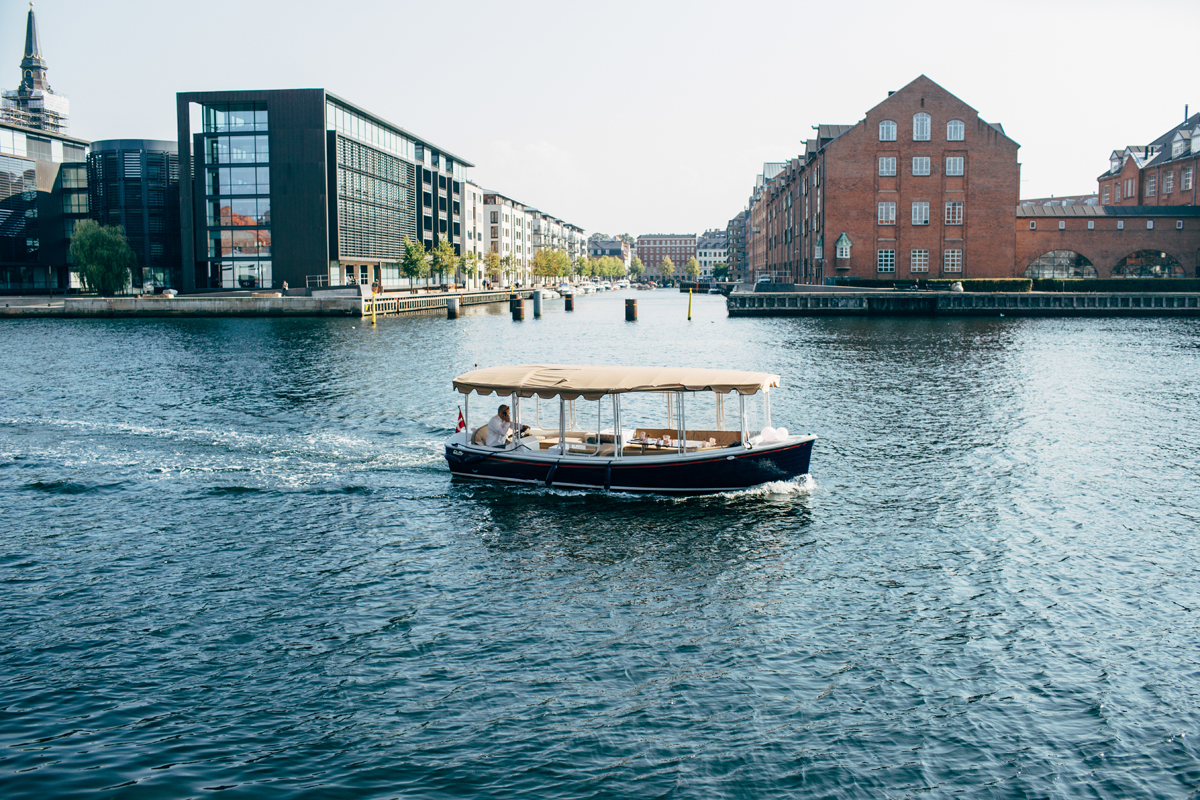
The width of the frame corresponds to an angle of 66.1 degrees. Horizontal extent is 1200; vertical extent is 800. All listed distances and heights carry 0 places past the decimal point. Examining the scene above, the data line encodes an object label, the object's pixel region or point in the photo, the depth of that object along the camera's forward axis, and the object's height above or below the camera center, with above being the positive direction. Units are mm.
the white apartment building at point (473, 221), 162375 +19925
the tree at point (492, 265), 175875 +12355
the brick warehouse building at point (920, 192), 94062 +13987
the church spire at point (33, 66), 155500 +44743
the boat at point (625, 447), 22391 -2994
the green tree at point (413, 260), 121500 +9191
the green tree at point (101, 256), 102938 +8361
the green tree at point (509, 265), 182625 +13183
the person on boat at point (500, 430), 24125 -2633
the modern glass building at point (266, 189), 99750 +15537
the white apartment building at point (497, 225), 191000 +21809
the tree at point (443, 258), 134125 +10467
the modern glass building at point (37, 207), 116375 +16096
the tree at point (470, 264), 153125 +10991
